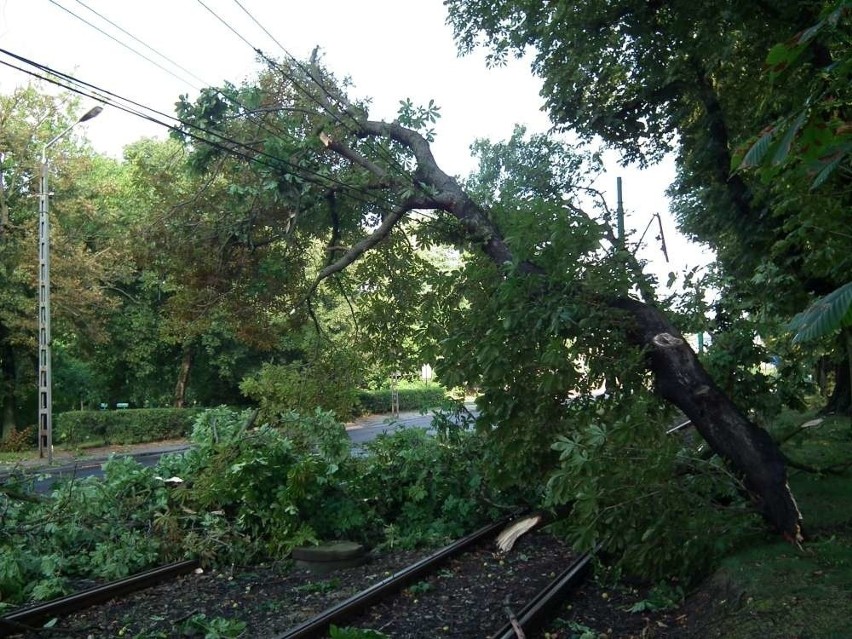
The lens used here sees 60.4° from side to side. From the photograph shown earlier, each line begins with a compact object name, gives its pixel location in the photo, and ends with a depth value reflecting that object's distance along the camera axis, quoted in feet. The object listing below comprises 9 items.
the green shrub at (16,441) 81.15
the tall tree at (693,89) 31.48
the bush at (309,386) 36.04
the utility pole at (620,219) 27.40
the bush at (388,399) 128.47
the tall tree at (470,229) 25.04
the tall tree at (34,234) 78.59
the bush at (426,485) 33.17
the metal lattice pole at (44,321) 60.34
